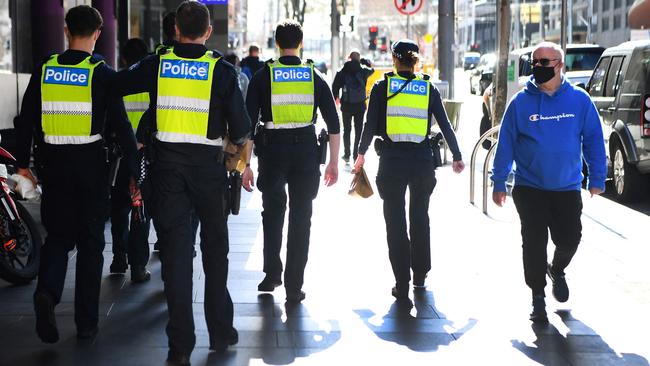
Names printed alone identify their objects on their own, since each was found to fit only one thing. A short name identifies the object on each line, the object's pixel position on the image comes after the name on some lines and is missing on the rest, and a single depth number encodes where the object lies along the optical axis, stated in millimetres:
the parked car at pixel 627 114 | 13133
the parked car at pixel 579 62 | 22156
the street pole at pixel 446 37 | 20859
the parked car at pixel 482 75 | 39941
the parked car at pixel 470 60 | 78062
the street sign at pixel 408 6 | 21189
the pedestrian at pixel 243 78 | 17469
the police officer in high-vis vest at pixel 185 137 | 5715
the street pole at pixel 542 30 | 86200
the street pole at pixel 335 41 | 38375
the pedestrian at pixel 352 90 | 17578
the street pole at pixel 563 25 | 16500
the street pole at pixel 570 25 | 79631
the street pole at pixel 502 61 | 16844
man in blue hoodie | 6840
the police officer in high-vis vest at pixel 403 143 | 7633
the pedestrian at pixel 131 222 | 8023
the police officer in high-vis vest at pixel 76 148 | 6160
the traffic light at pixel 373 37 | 44594
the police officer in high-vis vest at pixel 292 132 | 7332
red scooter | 7609
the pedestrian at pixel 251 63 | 20203
